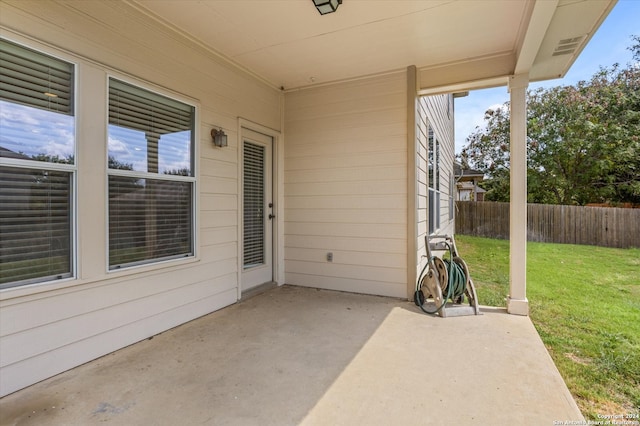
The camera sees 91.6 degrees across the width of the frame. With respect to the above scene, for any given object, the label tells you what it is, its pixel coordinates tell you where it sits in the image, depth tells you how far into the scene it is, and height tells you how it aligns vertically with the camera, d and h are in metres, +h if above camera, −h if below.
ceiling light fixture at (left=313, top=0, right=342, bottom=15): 2.66 +1.82
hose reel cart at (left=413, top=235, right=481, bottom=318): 3.53 -0.88
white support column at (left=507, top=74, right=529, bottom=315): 3.52 +0.14
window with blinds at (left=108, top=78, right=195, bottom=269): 2.64 +0.35
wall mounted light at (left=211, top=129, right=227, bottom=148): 3.57 +0.88
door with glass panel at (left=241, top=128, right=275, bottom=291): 4.28 +0.06
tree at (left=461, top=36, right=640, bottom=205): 11.80 +2.97
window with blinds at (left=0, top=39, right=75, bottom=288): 2.02 +0.33
